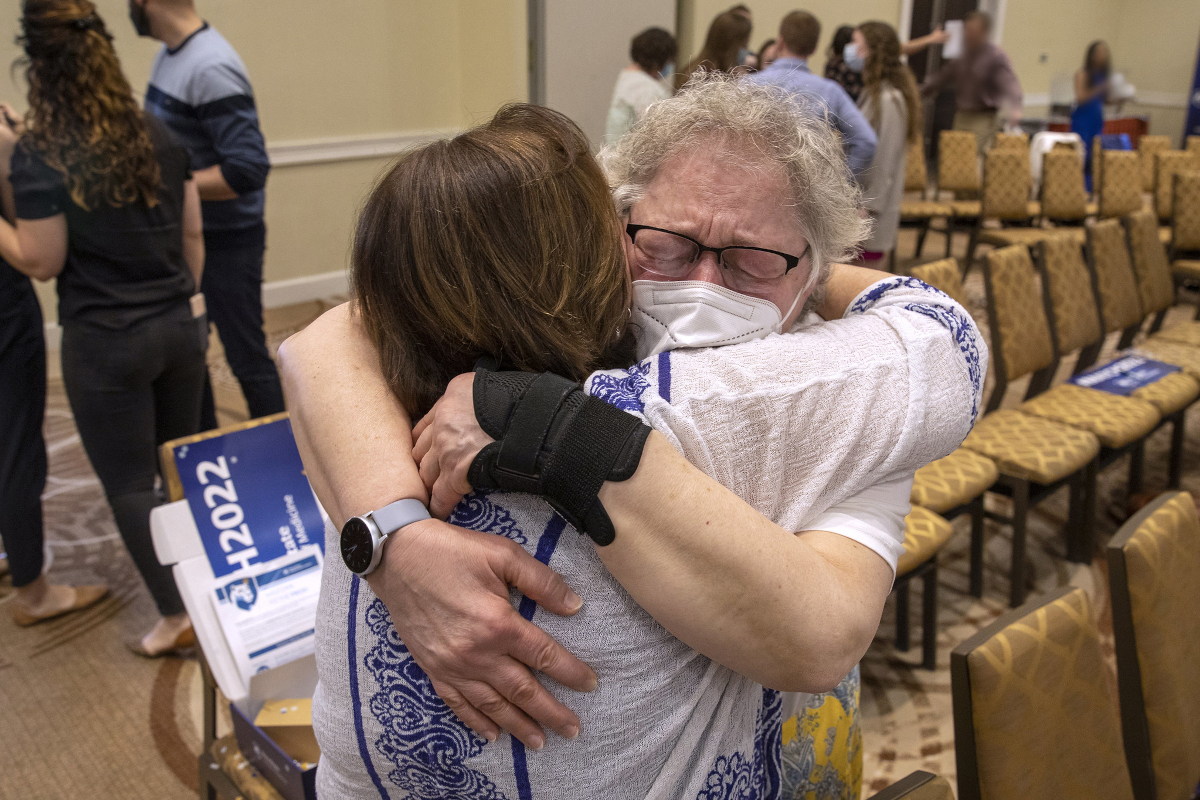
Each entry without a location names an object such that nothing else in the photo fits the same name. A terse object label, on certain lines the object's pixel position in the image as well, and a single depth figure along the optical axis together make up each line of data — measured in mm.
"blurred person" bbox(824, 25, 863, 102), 5148
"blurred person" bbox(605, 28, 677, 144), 4570
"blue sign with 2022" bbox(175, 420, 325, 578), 1527
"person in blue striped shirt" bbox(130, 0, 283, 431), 2785
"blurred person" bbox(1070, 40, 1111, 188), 8562
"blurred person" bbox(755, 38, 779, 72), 5434
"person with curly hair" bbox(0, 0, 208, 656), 2033
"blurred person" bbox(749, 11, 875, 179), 3428
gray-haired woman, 704
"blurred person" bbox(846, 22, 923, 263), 4324
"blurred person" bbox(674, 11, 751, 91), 4121
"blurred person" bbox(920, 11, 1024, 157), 7273
